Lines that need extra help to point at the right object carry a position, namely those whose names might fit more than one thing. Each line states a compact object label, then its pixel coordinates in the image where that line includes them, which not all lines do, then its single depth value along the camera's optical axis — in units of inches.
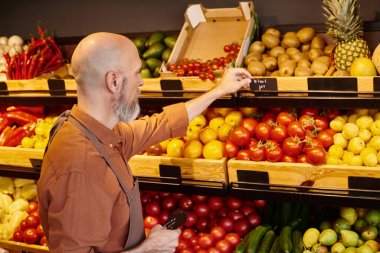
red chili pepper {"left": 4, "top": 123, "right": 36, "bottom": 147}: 151.4
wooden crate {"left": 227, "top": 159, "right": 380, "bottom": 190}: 100.2
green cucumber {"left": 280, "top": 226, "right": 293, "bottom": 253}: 111.4
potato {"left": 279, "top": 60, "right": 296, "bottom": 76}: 116.5
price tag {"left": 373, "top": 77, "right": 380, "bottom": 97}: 96.0
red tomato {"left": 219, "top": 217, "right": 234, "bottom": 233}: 130.1
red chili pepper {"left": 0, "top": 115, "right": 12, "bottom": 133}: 158.1
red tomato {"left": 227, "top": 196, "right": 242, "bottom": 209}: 132.6
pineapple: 107.4
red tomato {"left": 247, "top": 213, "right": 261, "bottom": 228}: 131.3
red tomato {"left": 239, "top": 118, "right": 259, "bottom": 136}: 117.8
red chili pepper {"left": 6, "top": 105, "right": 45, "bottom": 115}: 158.7
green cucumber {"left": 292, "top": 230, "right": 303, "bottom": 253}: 111.7
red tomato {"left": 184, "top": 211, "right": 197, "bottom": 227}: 134.0
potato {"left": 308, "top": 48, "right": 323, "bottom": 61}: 119.7
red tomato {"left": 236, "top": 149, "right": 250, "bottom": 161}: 112.7
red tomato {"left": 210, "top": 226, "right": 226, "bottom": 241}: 127.0
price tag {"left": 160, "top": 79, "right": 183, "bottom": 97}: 116.8
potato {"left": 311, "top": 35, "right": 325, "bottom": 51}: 124.2
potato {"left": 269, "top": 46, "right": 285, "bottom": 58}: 125.8
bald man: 72.8
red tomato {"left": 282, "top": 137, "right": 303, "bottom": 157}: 108.8
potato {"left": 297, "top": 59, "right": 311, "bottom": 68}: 116.7
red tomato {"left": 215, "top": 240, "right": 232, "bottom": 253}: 122.4
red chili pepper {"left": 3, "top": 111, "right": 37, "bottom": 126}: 159.0
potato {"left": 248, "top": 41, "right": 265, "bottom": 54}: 126.5
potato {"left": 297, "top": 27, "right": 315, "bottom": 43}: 126.4
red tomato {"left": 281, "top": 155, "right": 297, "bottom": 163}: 109.7
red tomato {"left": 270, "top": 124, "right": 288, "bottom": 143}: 112.5
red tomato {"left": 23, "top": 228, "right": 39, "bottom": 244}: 146.9
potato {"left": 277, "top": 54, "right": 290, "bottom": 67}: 121.3
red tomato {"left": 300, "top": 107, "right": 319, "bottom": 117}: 115.3
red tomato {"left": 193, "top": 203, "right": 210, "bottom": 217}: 134.6
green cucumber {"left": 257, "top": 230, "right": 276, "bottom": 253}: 115.0
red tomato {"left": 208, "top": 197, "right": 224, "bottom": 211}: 133.8
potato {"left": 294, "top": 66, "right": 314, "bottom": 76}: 113.3
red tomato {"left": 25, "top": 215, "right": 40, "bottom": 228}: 150.5
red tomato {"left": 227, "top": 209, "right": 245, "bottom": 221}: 131.6
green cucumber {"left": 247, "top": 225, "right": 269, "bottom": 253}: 116.0
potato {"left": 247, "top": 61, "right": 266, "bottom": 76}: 118.0
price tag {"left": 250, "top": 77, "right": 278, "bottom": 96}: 105.9
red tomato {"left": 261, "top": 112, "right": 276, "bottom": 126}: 119.6
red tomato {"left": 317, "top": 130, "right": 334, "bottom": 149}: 109.3
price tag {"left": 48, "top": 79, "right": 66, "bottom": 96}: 133.0
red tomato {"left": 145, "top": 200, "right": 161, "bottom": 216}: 137.6
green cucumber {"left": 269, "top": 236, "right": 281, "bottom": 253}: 114.4
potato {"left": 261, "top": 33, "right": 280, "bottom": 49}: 128.5
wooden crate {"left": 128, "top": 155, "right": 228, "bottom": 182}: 113.8
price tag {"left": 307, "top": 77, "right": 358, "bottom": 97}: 98.7
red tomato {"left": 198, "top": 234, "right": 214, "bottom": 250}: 125.7
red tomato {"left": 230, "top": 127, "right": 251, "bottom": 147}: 114.7
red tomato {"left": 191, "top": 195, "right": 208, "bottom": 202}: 136.3
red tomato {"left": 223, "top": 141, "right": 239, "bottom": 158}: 115.4
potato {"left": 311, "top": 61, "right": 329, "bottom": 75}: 113.7
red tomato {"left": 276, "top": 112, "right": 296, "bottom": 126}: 114.6
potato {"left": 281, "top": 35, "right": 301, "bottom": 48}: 127.0
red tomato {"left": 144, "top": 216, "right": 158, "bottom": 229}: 133.6
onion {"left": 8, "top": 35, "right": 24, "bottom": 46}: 171.9
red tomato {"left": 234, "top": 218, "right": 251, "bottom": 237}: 128.9
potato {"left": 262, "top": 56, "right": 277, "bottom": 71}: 122.1
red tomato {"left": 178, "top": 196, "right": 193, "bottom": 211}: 137.1
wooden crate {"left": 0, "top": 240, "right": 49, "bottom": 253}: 142.4
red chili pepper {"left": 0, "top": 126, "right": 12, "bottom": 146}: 151.9
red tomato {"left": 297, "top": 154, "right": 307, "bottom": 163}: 108.2
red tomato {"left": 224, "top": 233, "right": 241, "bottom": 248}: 124.3
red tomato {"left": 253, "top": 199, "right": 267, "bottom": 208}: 133.8
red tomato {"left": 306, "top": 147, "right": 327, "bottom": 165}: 103.2
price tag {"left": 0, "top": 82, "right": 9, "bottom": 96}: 145.6
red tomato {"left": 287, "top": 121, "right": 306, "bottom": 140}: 111.0
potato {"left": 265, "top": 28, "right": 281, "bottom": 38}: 130.2
